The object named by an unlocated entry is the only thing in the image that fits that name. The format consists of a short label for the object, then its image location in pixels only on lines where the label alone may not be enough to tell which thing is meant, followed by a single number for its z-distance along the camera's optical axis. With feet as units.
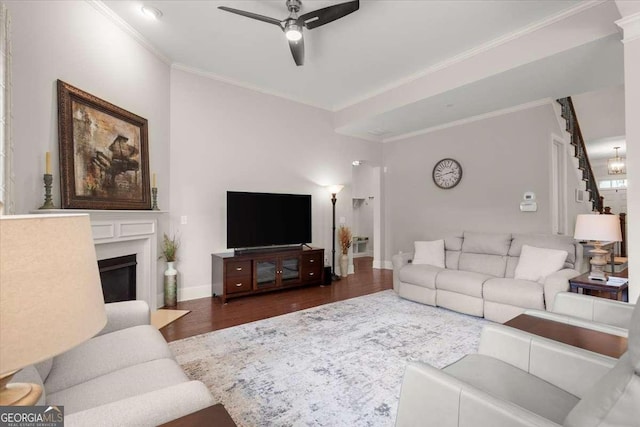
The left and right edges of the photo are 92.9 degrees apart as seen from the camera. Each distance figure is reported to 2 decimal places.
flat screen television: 14.11
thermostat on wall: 14.89
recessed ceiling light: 9.65
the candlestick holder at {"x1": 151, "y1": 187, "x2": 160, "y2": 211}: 11.78
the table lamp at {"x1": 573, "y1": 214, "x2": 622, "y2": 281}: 8.77
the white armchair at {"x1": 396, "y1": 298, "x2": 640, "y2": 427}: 2.64
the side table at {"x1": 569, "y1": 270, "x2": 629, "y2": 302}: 8.54
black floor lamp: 17.77
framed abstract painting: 8.39
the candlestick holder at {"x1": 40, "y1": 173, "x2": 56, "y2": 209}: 7.64
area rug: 6.12
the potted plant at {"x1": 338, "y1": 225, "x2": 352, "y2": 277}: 18.57
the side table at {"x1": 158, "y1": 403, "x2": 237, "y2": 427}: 2.91
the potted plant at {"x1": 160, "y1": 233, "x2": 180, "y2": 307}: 12.62
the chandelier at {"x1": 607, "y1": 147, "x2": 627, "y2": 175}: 21.67
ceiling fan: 8.32
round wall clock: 17.87
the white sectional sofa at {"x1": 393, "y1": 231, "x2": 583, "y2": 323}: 10.41
